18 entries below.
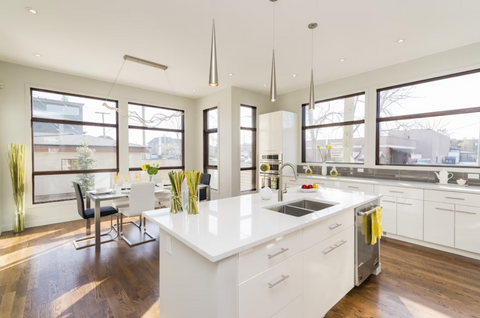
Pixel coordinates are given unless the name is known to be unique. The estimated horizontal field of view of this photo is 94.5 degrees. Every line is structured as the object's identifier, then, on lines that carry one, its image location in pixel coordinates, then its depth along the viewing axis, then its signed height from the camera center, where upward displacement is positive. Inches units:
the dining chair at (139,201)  127.6 -27.4
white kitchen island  44.9 -26.2
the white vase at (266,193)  87.1 -15.4
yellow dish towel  87.9 -28.3
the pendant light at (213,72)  63.9 +23.7
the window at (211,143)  226.7 +11.4
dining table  121.7 -24.1
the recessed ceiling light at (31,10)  94.3 +62.3
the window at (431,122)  128.6 +20.5
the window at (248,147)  217.0 +7.1
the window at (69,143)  165.5 +9.0
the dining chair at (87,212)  126.6 -34.6
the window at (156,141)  208.7 +13.4
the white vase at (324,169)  185.8 -12.6
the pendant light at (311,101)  95.9 +23.5
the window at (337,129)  175.3 +21.7
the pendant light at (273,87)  83.2 +25.3
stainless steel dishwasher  83.0 -35.5
